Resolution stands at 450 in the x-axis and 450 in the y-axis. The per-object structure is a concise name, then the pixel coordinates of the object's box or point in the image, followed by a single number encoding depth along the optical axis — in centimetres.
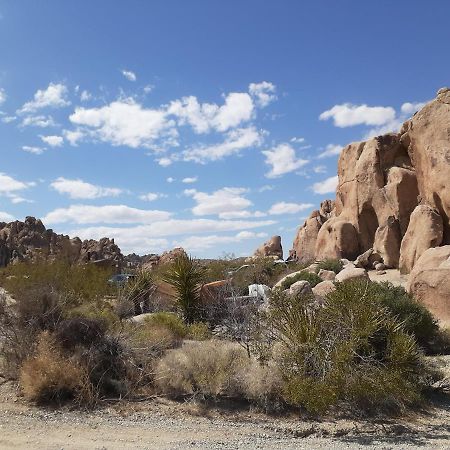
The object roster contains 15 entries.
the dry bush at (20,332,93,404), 978
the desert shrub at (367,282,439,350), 1298
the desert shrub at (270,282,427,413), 874
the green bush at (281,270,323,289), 2702
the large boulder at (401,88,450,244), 3052
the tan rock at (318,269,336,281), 3058
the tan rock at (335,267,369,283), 2376
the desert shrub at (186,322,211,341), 1459
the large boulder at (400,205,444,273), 3073
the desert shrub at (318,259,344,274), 3544
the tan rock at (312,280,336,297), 2050
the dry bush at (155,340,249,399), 1027
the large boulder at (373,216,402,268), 3675
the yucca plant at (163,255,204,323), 1839
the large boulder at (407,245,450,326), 1801
